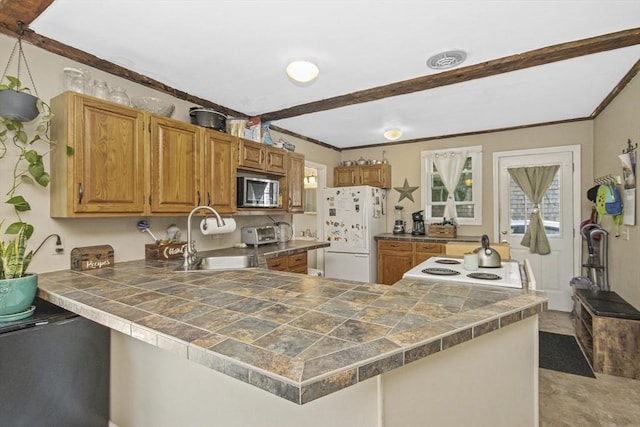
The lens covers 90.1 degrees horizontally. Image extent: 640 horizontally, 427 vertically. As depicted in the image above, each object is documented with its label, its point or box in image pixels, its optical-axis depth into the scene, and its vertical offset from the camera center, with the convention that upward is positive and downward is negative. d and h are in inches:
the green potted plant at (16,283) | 60.8 -13.6
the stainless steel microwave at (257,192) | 129.4 +8.9
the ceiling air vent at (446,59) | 93.0 +46.4
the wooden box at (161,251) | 102.5 -12.3
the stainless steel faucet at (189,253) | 89.5 -11.6
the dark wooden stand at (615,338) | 98.9 -39.5
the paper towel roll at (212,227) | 96.5 -4.2
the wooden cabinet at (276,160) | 142.1 +24.4
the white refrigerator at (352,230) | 185.3 -10.4
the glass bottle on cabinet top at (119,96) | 89.8 +33.2
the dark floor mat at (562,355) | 106.8 -51.8
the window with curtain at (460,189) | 184.1 +14.3
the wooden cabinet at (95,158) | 78.2 +14.3
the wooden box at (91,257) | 86.9 -12.3
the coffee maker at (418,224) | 192.4 -6.6
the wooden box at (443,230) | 180.2 -10.0
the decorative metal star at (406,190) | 204.0 +14.7
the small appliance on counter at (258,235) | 139.9 -9.7
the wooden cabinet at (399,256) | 174.2 -24.1
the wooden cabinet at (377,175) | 202.7 +24.2
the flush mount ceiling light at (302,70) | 94.1 +42.7
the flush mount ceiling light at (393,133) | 157.2 +39.5
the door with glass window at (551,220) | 163.6 -4.0
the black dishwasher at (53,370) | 58.6 -31.4
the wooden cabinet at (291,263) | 128.6 -21.1
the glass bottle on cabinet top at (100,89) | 86.0 +33.6
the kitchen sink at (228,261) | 102.3 -16.2
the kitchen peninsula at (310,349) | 34.6 -15.6
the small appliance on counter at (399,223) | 199.1 -6.3
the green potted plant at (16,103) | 70.5 +24.9
